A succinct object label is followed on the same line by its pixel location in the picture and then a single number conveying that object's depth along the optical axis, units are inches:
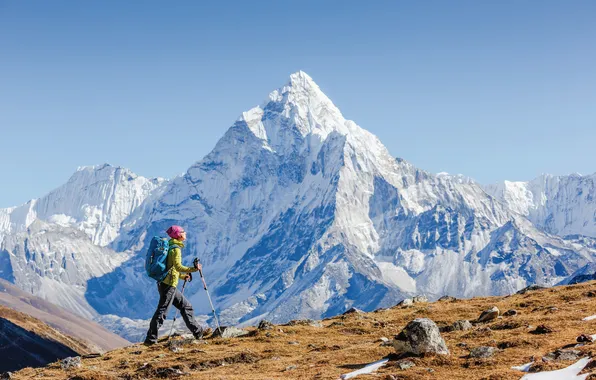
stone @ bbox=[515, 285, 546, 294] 2064.1
